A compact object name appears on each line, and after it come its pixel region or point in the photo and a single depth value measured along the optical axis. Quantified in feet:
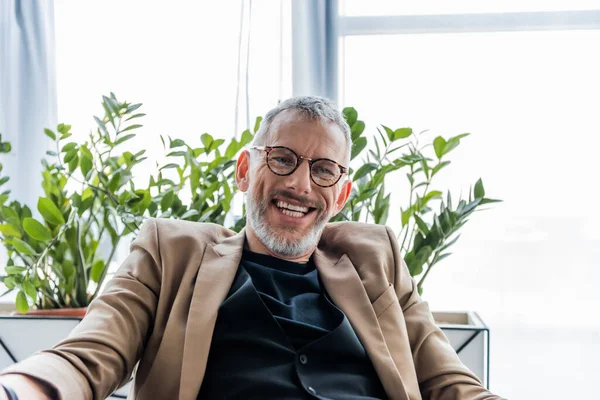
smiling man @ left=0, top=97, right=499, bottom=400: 4.46
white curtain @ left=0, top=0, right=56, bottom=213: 9.14
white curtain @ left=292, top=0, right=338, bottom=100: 8.84
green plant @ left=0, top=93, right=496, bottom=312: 6.91
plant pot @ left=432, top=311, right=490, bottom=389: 6.45
